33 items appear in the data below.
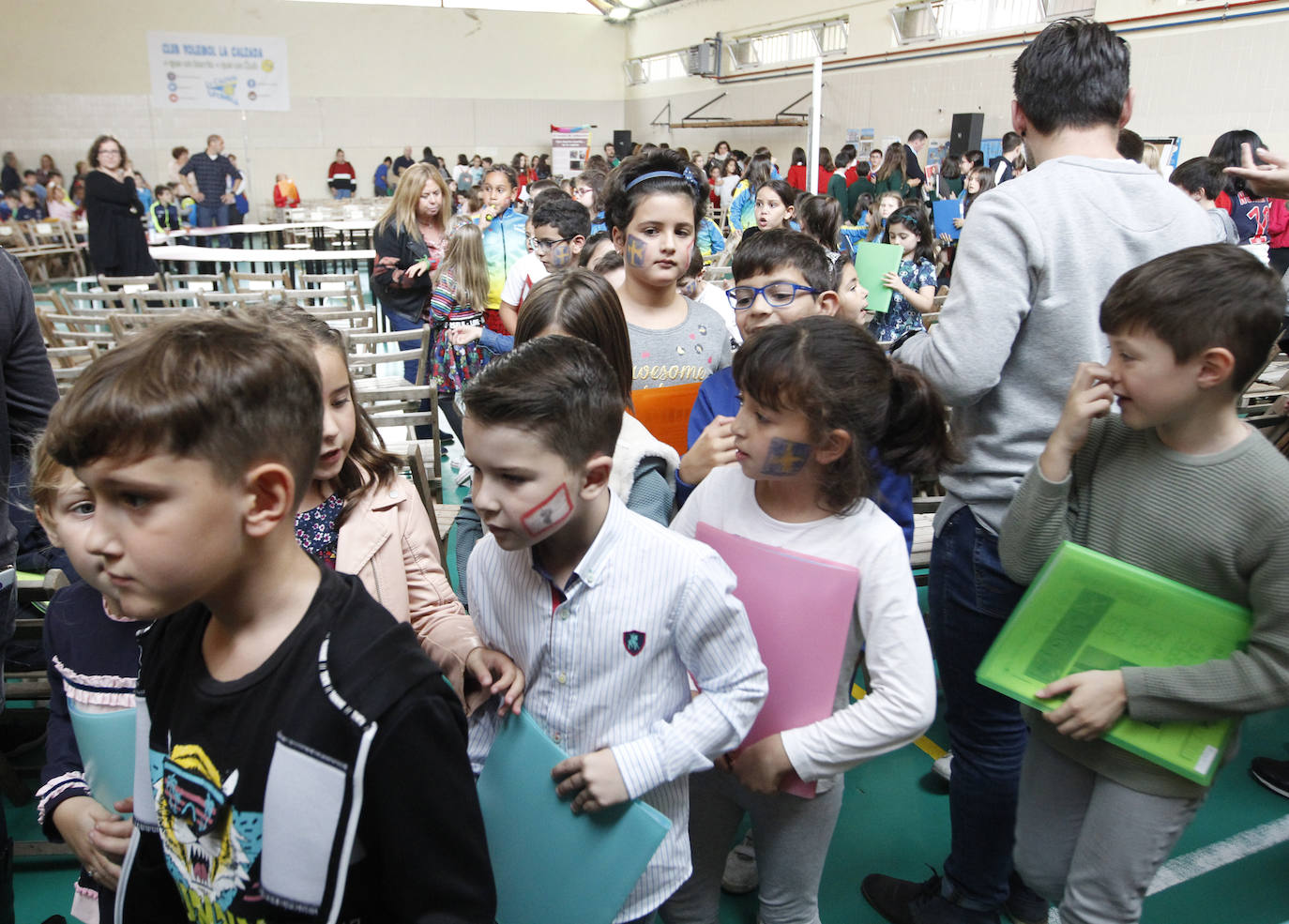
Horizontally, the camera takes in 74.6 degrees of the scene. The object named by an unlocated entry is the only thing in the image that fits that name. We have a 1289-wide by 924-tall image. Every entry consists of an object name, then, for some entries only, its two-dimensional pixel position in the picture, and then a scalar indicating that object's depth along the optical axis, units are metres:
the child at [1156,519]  1.22
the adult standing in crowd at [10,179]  15.36
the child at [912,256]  4.61
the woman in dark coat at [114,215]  8.13
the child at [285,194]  16.20
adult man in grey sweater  1.50
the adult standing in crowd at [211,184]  13.28
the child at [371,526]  1.44
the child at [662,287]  2.07
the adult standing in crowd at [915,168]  9.28
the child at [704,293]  2.76
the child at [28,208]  13.36
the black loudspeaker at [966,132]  9.65
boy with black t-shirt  0.83
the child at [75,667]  1.27
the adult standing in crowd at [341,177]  18.17
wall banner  18.05
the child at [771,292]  1.81
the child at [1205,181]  4.20
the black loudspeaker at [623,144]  16.70
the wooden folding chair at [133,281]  5.96
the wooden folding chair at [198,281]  5.99
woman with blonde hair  5.23
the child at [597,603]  1.12
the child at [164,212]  12.99
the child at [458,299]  4.00
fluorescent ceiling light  20.28
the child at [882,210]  7.06
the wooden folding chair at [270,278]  6.22
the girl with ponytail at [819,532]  1.27
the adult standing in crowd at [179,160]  12.73
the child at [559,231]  4.10
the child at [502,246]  4.53
